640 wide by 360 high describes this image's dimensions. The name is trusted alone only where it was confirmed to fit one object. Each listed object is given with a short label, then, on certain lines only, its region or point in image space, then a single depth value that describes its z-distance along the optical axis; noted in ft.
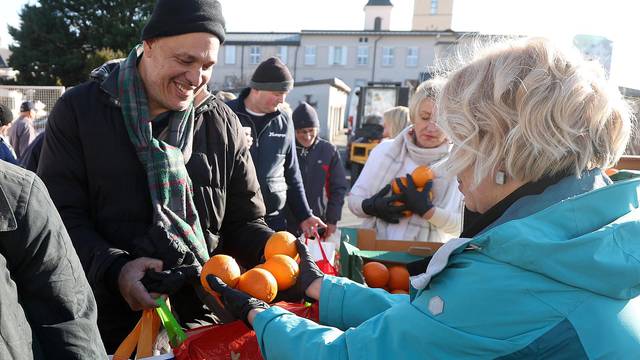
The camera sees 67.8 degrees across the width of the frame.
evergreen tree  85.76
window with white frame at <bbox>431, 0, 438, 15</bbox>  185.98
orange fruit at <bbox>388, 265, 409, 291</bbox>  7.51
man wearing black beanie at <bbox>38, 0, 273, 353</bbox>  5.41
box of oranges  7.63
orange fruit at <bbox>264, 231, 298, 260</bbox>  6.06
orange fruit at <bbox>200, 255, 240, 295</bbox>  5.31
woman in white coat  9.21
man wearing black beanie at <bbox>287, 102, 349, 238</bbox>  15.53
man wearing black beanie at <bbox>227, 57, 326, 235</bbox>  11.59
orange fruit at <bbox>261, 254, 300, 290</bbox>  5.55
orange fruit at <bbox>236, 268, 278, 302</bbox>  5.23
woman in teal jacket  3.09
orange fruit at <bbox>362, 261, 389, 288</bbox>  7.38
